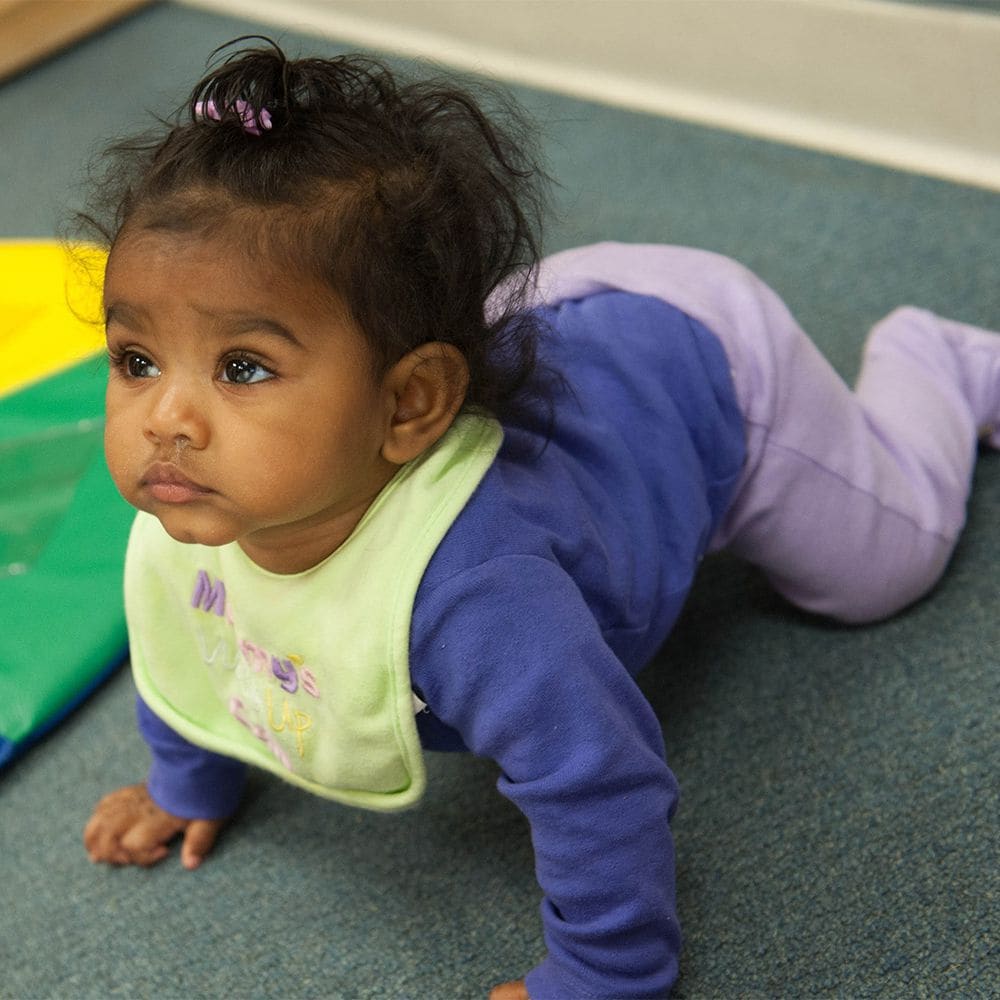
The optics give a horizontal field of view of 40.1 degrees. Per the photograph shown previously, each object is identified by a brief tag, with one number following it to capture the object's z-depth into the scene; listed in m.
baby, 0.69
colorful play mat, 1.14
